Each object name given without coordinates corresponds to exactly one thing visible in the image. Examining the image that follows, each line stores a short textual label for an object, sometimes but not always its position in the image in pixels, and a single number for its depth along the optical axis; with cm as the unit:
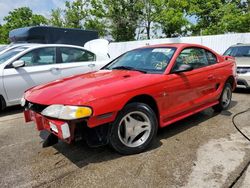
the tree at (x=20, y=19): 2820
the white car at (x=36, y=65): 398
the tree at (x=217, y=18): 1433
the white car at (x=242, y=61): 490
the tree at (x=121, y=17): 1915
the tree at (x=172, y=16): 1681
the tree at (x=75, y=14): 2246
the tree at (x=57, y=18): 2449
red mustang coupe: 214
